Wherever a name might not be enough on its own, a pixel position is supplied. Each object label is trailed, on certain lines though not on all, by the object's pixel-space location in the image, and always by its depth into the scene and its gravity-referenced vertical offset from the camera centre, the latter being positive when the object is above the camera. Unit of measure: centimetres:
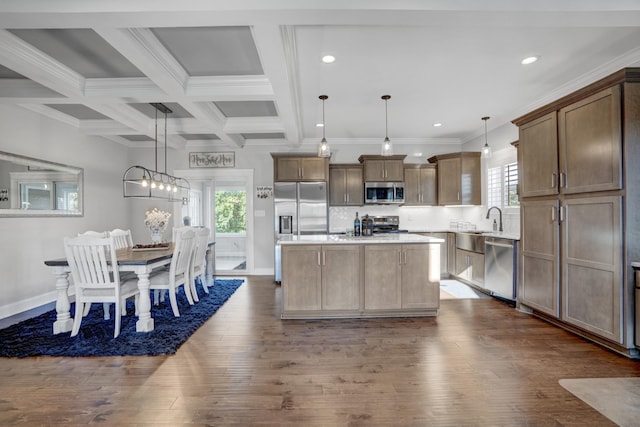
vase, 428 -26
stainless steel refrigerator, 559 +14
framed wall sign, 620 +113
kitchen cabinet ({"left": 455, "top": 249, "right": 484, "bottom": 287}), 461 -82
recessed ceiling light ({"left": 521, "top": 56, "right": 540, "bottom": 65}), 305 +157
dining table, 305 -72
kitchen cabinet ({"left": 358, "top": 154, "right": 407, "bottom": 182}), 590 +90
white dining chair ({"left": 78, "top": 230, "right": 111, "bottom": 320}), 327 -99
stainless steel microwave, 591 +43
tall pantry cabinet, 250 +6
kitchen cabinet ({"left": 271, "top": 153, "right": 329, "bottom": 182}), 565 +88
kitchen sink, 462 -41
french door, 618 +10
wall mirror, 371 +39
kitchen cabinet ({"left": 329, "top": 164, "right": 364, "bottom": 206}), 600 +66
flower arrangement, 418 -7
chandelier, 611 +52
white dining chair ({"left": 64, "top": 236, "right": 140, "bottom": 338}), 290 -56
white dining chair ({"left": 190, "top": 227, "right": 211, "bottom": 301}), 417 -59
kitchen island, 347 -69
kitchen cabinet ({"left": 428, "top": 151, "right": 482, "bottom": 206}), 569 +69
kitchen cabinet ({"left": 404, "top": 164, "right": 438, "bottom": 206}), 607 +60
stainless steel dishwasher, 393 -68
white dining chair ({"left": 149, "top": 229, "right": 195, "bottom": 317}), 356 -68
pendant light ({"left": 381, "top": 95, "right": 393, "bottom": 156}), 366 +82
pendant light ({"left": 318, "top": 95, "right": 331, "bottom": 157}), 362 +78
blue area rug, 269 -117
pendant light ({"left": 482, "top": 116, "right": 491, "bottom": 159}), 473 +99
